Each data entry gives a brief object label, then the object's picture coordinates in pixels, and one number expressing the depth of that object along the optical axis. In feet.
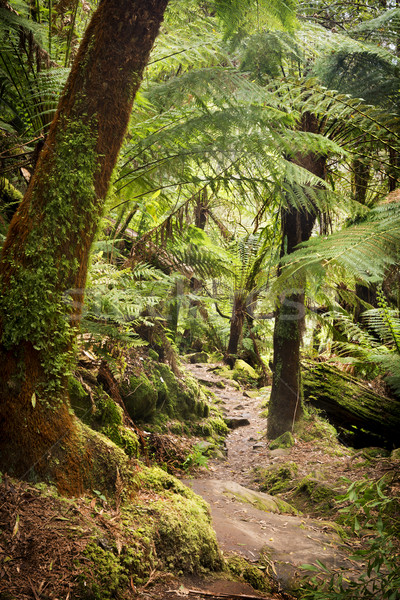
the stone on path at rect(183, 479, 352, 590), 6.25
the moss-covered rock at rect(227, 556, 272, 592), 5.35
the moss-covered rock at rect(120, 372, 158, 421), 10.31
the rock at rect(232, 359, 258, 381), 25.20
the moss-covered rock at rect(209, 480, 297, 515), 9.09
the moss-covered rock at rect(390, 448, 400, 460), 11.18
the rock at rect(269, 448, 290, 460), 13.00
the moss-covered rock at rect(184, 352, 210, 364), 28.30
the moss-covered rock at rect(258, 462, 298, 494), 11.35
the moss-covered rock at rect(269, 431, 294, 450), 13.55
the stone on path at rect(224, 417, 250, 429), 16.92
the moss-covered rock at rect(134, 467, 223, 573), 5.05
